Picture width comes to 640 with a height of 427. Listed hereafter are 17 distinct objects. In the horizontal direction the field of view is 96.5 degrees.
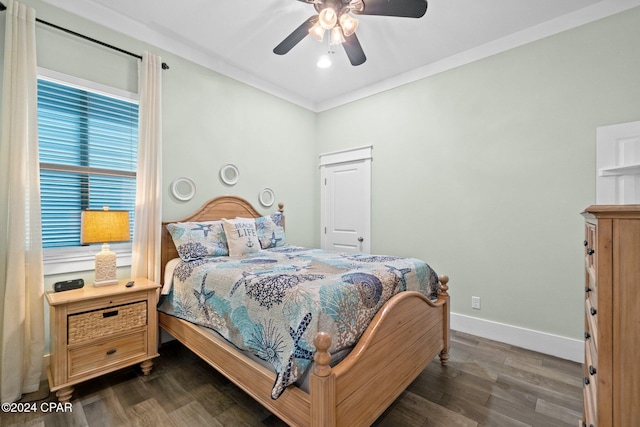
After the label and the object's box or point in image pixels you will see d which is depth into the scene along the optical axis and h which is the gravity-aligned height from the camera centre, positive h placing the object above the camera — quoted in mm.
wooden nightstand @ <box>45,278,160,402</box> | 1837 -827
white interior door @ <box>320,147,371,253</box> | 3875 +173
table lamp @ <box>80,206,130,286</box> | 1961 -140
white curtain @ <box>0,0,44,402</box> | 1871 -35
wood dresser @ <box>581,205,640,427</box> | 832 -308
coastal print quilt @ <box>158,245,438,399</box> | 1383 -503
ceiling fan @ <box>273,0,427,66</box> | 1846 +1345
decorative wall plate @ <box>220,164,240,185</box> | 3312 +465
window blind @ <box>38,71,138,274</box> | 2189 +473
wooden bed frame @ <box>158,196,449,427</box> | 1239 -868
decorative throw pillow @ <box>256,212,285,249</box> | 3201 -226
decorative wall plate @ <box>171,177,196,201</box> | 2906 +257
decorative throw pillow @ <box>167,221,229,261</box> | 2545 -245
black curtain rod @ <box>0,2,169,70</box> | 2117 +1430
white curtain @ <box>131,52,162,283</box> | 2488 +338
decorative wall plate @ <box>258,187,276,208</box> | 3746 +216
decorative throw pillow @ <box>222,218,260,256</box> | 2759 -237
